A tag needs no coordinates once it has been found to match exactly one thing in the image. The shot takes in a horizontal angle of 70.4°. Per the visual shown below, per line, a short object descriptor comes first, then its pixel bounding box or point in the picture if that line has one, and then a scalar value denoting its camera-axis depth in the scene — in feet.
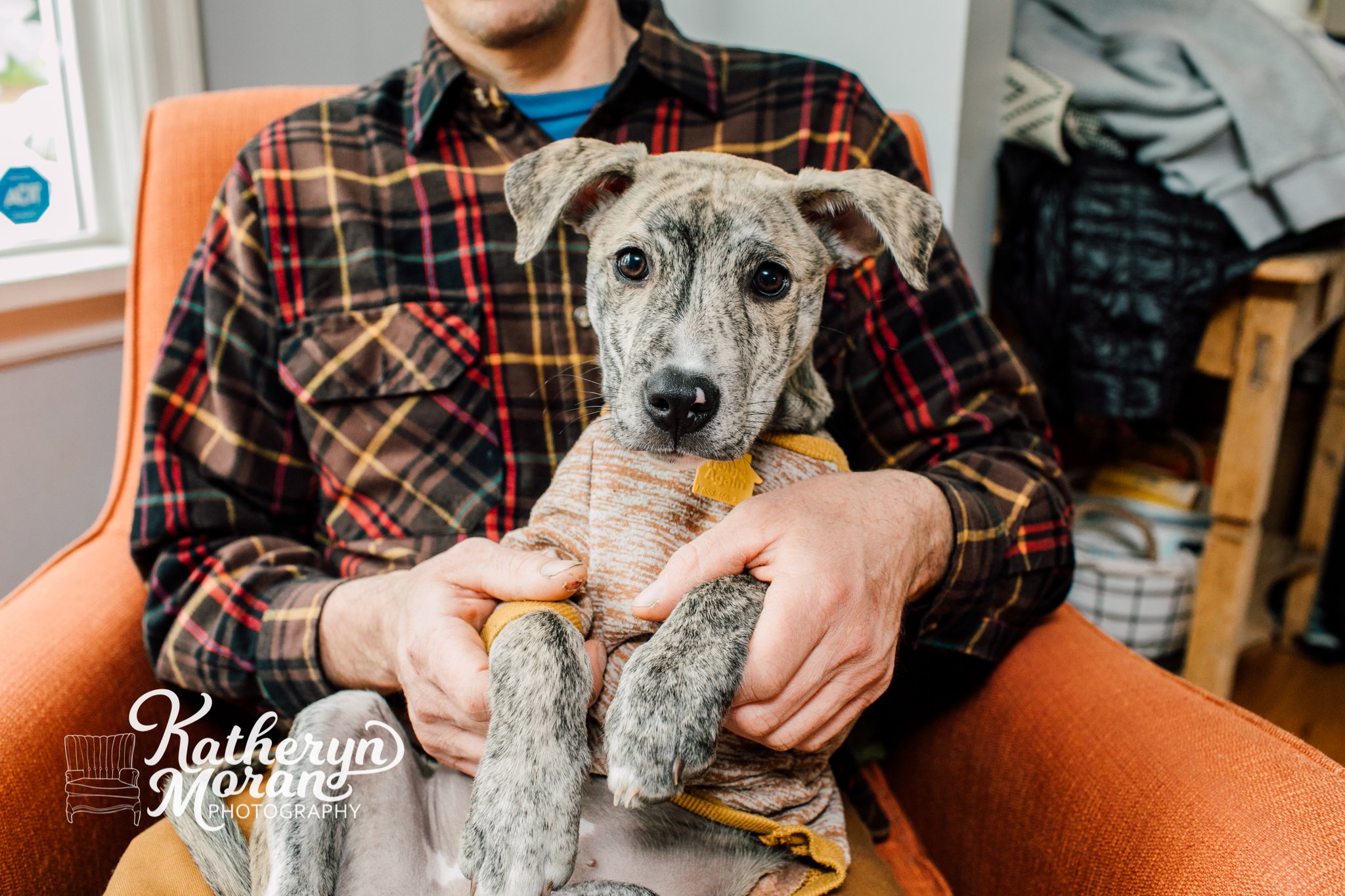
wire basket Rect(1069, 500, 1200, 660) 8.29
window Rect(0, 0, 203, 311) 6.38
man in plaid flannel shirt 4.36
